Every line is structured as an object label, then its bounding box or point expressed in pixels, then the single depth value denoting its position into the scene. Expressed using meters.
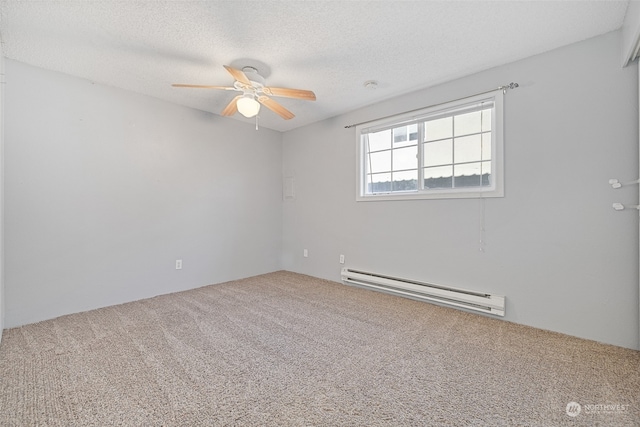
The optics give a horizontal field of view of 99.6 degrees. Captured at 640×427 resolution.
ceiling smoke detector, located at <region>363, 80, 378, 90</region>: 2.87
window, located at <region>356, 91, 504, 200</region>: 2.63
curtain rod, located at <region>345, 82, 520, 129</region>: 2.45
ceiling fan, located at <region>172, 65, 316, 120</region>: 2.36
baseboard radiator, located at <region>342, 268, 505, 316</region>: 2.55
